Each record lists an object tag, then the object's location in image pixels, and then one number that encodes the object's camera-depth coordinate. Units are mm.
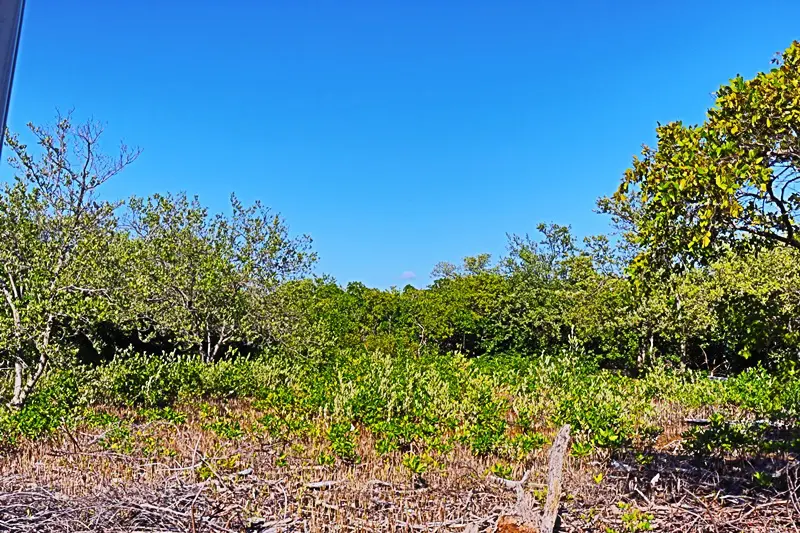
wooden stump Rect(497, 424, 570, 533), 3367
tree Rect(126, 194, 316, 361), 9633
